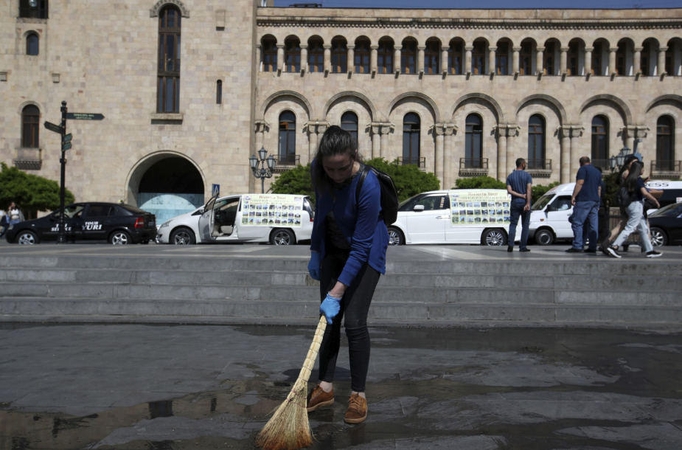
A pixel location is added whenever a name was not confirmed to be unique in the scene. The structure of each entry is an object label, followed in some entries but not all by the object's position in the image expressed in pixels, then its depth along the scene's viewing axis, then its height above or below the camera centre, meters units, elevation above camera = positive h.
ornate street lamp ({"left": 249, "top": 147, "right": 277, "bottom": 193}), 28.27 +2.94
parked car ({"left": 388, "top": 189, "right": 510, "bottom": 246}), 19.66 +0.31
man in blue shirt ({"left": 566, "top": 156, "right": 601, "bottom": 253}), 11.91 +0.51
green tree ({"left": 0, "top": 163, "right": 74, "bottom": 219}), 31.45 +1.71
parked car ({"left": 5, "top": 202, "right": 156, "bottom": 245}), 21.70 -0.06
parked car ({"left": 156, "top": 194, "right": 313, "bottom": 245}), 20.56 +0.08
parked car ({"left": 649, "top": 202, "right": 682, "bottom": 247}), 19.52 +0.07
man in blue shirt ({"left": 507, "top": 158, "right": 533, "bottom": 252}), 12.63 +0.63
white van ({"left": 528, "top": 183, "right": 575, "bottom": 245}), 21.53 +0.25
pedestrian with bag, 10.74 +0.53
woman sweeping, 3.85 -0.17
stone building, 36.69 +7.99
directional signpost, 21.02 +3.24
